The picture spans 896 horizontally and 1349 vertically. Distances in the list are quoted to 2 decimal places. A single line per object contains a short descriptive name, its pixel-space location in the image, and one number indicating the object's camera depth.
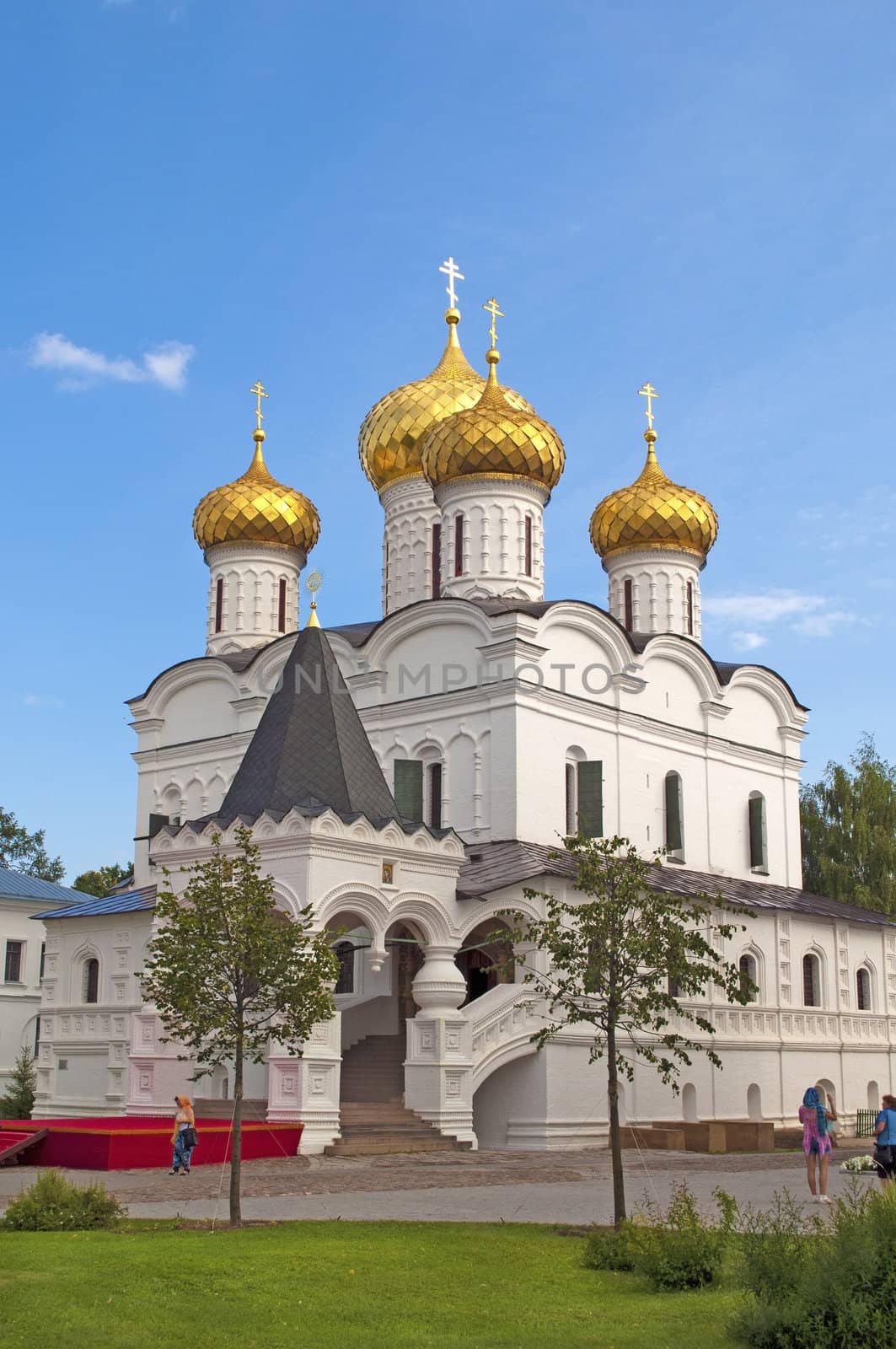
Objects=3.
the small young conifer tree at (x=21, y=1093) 25.58
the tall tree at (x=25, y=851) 45.16
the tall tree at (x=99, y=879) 45.44
